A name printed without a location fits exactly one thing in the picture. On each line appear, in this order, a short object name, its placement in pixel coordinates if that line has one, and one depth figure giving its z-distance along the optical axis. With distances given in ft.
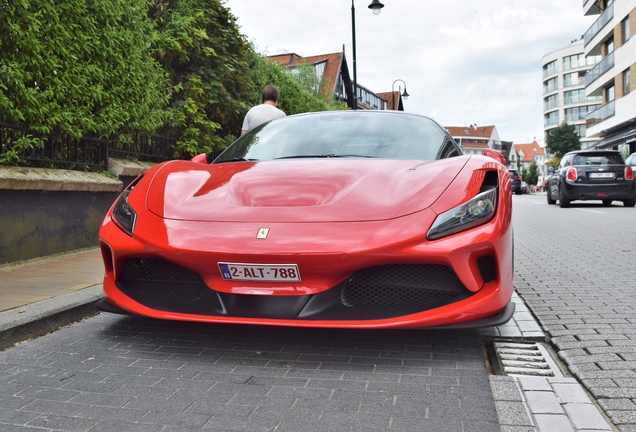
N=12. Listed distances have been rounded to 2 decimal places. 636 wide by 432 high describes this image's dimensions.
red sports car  8.73
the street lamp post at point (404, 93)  90.34
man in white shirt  22.26
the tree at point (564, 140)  212.23
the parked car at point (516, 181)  144.32
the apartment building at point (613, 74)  109.29
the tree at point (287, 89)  51.67
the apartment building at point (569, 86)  279.28
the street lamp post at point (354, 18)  58.90
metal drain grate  8.60
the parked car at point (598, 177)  50.08
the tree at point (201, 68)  30.19
